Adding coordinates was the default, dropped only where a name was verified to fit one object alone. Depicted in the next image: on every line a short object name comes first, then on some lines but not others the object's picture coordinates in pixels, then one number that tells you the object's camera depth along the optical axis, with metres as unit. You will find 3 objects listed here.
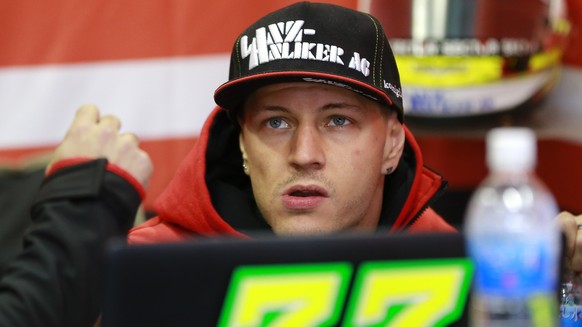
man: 2.38
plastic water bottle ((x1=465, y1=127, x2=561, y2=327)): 1.97
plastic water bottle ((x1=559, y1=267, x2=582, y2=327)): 2.22
